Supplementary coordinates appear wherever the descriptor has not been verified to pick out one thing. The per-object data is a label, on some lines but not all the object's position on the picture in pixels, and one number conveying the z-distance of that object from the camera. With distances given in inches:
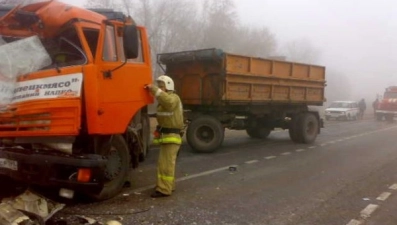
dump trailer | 389.4
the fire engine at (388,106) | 1123.3
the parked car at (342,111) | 1103.6
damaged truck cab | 175.2
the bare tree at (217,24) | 1422.2
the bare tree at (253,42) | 1601.9
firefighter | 225.8
